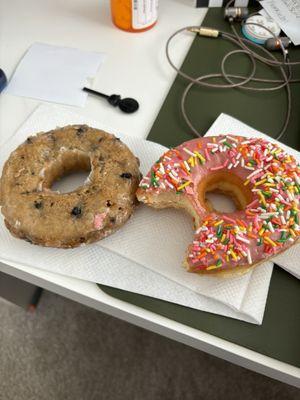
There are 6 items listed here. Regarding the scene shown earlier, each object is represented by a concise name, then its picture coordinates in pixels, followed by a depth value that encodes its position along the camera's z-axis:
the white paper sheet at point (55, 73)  0.28
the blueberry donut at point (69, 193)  0.20
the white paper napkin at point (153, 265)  0.20
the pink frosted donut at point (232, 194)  0.19
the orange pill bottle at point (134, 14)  0.29
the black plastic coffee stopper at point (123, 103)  0.27
